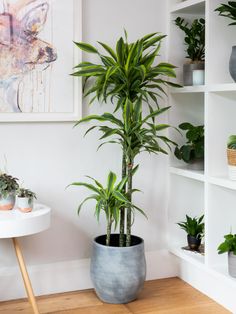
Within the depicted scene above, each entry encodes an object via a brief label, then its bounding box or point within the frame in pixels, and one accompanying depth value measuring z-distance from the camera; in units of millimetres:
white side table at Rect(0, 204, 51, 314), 2484
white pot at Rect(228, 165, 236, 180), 2735
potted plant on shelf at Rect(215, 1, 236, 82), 2736
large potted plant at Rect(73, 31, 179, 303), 2859
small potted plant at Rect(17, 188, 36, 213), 2681
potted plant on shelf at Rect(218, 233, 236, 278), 2758
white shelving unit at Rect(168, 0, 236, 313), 2869
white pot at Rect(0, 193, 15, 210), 2721
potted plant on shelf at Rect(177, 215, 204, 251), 3186
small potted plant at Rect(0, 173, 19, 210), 2715
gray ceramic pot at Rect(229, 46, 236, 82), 2740
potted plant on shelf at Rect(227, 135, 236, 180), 2727
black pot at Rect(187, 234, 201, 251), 3204
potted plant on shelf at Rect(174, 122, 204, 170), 3098
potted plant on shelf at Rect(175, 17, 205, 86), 3109
